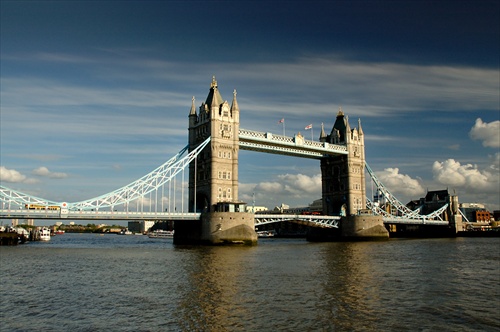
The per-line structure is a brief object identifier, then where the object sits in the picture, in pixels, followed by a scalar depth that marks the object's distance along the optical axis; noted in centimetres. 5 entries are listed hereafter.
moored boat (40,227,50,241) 11898
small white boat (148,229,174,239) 17350
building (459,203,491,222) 17780
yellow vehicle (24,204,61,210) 6906
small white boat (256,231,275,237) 16960
